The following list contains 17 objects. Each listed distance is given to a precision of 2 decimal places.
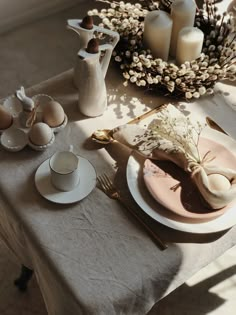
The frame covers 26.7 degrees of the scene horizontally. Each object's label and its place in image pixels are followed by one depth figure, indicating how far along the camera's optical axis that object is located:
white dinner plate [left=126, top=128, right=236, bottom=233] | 1.07
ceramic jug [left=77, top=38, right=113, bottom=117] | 1.17
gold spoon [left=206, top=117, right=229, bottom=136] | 1.26
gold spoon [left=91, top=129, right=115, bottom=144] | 1.23
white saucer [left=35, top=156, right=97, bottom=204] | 1.11
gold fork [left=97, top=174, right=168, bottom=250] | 1.05
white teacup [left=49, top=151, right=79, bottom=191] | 1.09
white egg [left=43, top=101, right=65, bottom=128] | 1.21
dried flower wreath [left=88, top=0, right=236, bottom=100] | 1.31
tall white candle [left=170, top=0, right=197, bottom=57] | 1.36
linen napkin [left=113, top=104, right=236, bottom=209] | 1.07
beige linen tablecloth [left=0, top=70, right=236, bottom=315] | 0.98
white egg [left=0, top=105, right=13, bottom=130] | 1.21
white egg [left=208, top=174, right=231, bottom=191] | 1.07
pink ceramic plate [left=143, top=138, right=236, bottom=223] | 1.08
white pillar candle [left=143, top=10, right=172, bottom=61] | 1.33
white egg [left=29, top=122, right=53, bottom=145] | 1.17
